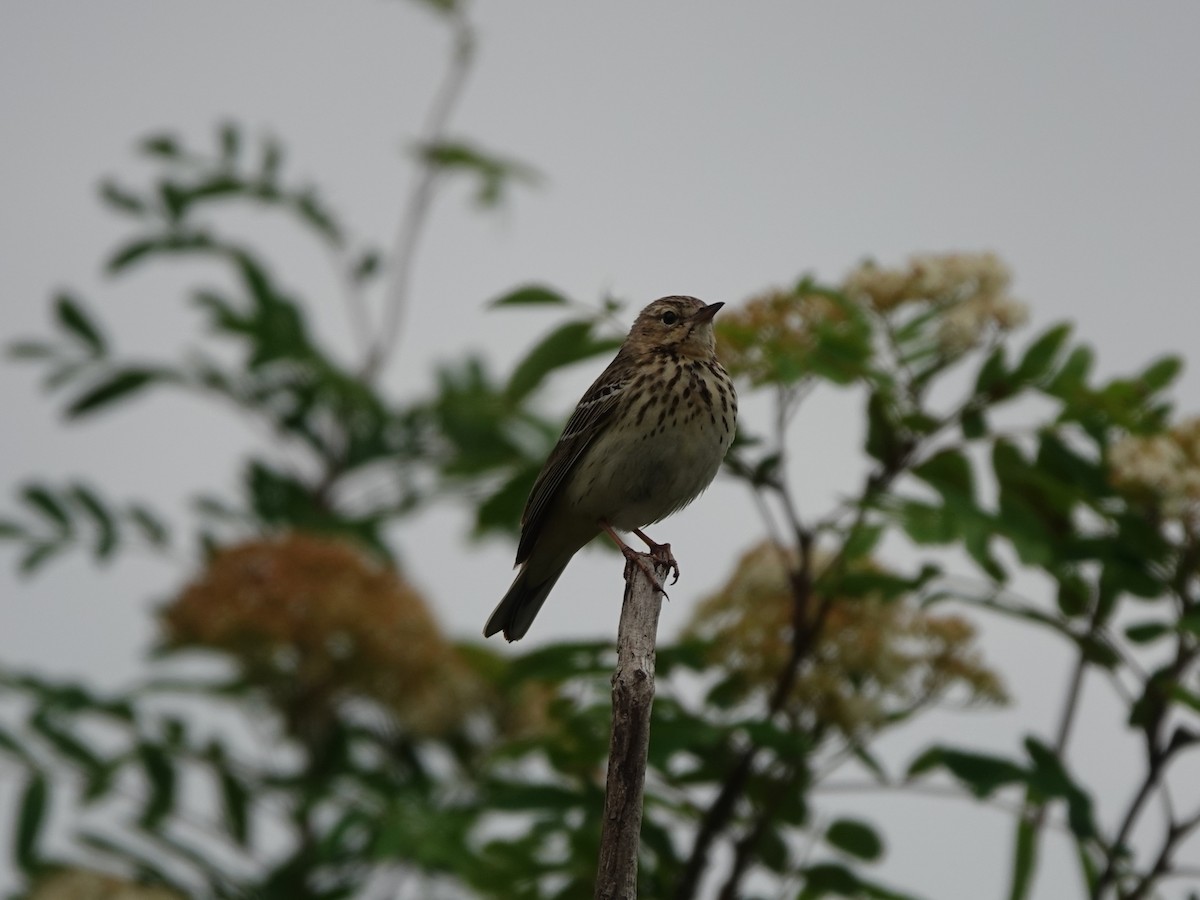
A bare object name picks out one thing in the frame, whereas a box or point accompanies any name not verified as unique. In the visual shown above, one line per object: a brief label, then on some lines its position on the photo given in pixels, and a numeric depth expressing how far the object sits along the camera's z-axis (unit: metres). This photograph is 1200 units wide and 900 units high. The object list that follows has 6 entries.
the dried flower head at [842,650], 11.71
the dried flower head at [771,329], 11.16
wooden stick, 6.92
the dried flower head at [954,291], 11.43
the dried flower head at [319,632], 14.59
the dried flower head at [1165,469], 10.62
